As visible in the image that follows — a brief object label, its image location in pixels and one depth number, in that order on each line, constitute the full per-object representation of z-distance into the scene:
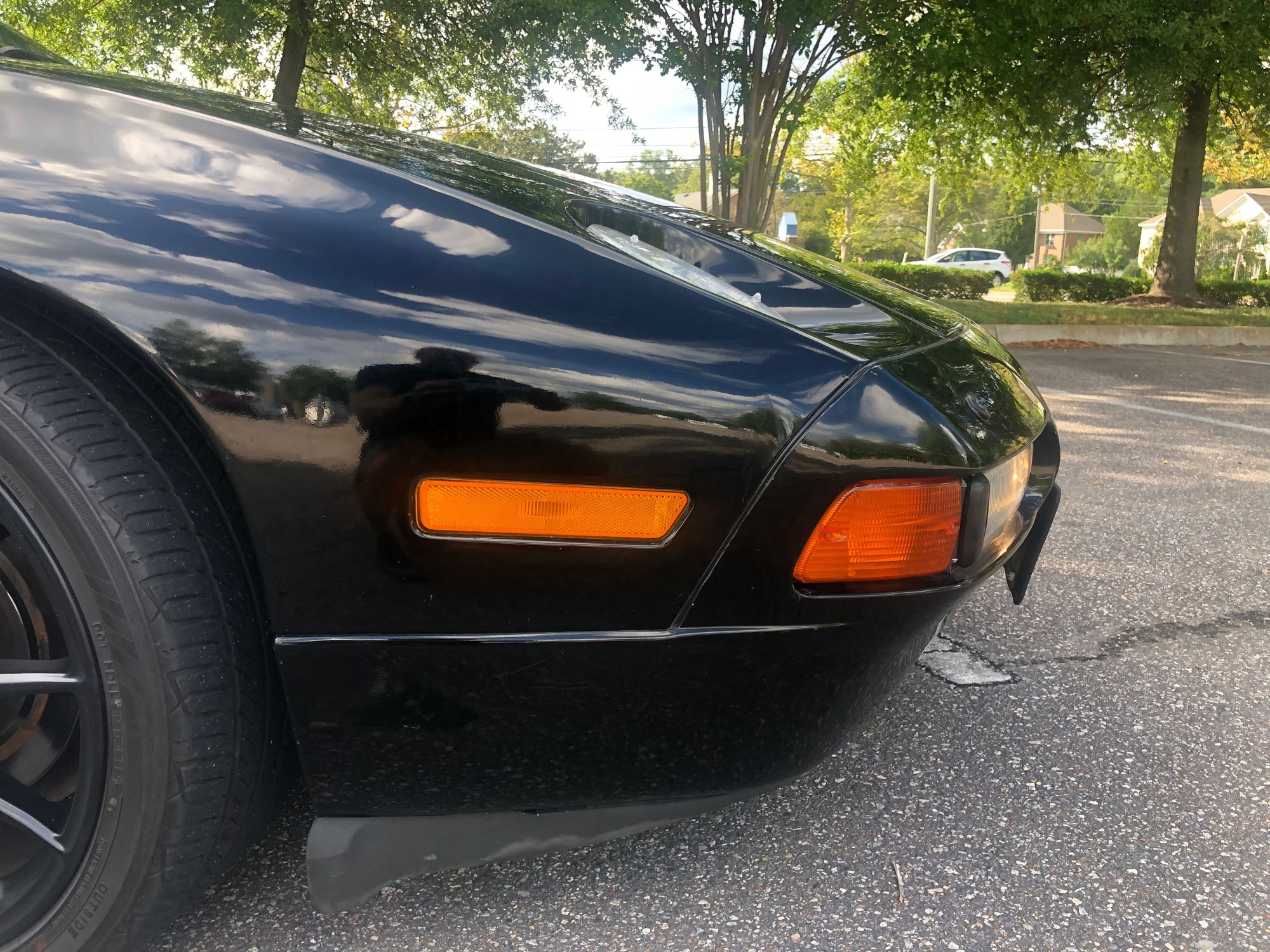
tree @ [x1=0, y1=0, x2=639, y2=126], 11.27
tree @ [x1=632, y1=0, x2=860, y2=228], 9.88
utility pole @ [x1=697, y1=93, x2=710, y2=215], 10.80
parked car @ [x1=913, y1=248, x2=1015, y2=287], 39.50
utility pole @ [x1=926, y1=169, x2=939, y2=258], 40.69
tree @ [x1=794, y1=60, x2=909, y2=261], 14.75
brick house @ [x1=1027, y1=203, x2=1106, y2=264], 78.62
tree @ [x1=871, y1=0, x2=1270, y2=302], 10.84
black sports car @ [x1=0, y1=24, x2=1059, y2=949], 1.11
